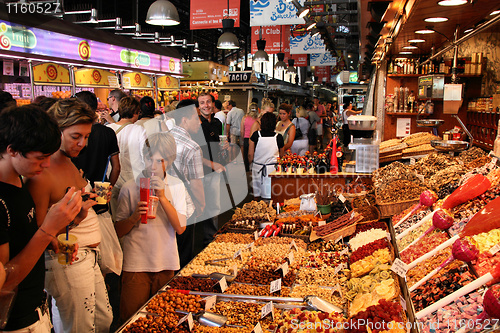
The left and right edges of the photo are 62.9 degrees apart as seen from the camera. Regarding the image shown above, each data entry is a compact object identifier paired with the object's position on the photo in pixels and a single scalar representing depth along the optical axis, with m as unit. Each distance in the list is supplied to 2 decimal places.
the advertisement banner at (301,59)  18.78
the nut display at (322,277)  3.41
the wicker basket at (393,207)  4.31
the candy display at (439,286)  2.49
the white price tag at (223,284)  3.31
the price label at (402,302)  2.63
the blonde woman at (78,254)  2.71
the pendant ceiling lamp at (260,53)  12.89
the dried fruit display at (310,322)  2.56
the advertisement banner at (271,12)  8.61
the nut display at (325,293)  3.11
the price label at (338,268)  3.55
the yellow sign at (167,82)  13.68
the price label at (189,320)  2.76
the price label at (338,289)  3.14
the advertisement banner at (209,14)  8.77
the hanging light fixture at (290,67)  19.75
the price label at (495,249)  2.41
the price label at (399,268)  2.91
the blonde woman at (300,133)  9.69
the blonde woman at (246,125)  10.30
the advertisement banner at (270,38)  13.66
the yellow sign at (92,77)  9.48
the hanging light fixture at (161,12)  7.33
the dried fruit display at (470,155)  5.05
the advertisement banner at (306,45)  13.63
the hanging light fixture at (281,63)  17.20
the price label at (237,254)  4.04
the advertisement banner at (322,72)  25.96
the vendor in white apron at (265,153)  7.25
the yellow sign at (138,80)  11.61
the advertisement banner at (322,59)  17.59
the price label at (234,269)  3.69
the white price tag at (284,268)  3.57
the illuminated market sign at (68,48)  7.26
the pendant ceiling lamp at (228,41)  9.17
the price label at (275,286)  3.23
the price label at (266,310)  2.82
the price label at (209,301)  3.02
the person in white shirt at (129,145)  5.22
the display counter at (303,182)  6.50
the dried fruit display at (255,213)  5.33
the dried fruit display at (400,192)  4.41
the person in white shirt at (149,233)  3.27
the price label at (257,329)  2.54
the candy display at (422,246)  3.14
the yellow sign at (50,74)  8.04
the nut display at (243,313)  2.87
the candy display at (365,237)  4.05
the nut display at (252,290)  3.27
